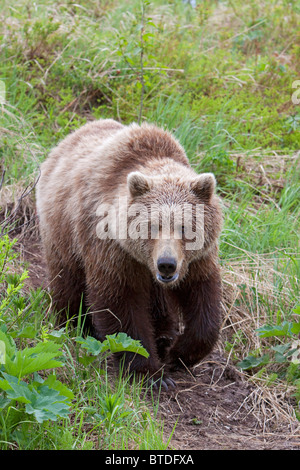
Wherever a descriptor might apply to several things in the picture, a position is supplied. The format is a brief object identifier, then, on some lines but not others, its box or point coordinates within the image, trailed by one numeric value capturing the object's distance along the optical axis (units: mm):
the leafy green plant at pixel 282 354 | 8875
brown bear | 8273
